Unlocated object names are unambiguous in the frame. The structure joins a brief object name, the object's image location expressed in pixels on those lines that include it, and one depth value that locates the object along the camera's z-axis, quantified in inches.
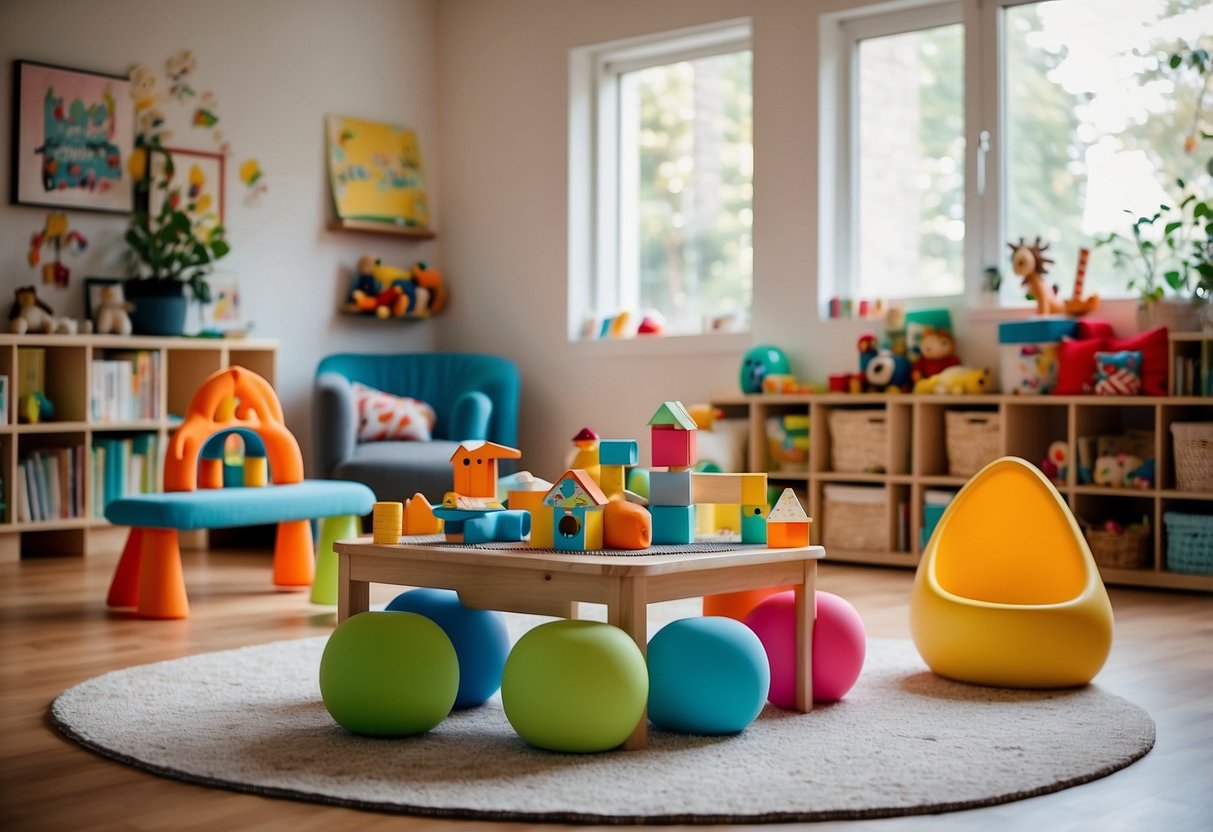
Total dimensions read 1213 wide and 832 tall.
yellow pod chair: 109.7
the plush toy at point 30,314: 196.7
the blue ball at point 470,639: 104.7
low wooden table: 90.7
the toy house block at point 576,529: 97.0
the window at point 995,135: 185.2
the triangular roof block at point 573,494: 97.4
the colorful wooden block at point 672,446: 100.8
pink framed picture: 202.2
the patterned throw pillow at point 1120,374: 172.7
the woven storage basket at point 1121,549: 174.7
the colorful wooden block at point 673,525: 102.1
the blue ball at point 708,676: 93.4
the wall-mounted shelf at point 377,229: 241.0
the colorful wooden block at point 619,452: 100.6
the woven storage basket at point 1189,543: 167.8
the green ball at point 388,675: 92.5
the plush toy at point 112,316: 202.8
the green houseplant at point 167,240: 207.8
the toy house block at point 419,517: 109.1
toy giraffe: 184.4
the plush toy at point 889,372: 195.8
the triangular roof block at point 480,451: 105.3
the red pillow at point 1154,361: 171.5
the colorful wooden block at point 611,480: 103.3
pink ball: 104.2
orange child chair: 144.5
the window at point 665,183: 230.2
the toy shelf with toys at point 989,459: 171.3
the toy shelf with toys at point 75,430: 192.7
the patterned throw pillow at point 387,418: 224.7
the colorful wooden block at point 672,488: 102.0
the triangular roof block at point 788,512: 103.6
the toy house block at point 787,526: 103.6
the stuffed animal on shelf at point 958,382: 188.2
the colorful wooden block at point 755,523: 105.5
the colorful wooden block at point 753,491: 104.4
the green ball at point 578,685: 86.9
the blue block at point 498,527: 102.9
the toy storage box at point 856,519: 195.6
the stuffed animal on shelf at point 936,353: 195.6
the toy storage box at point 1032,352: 181.2
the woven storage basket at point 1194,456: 167.3
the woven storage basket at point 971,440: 185.8
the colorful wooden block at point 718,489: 104.8
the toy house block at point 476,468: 105.4
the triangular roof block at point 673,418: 100.3
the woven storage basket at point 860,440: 197.0
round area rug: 78.8
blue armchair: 203.0
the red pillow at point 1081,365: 177.3
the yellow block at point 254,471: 161.9
